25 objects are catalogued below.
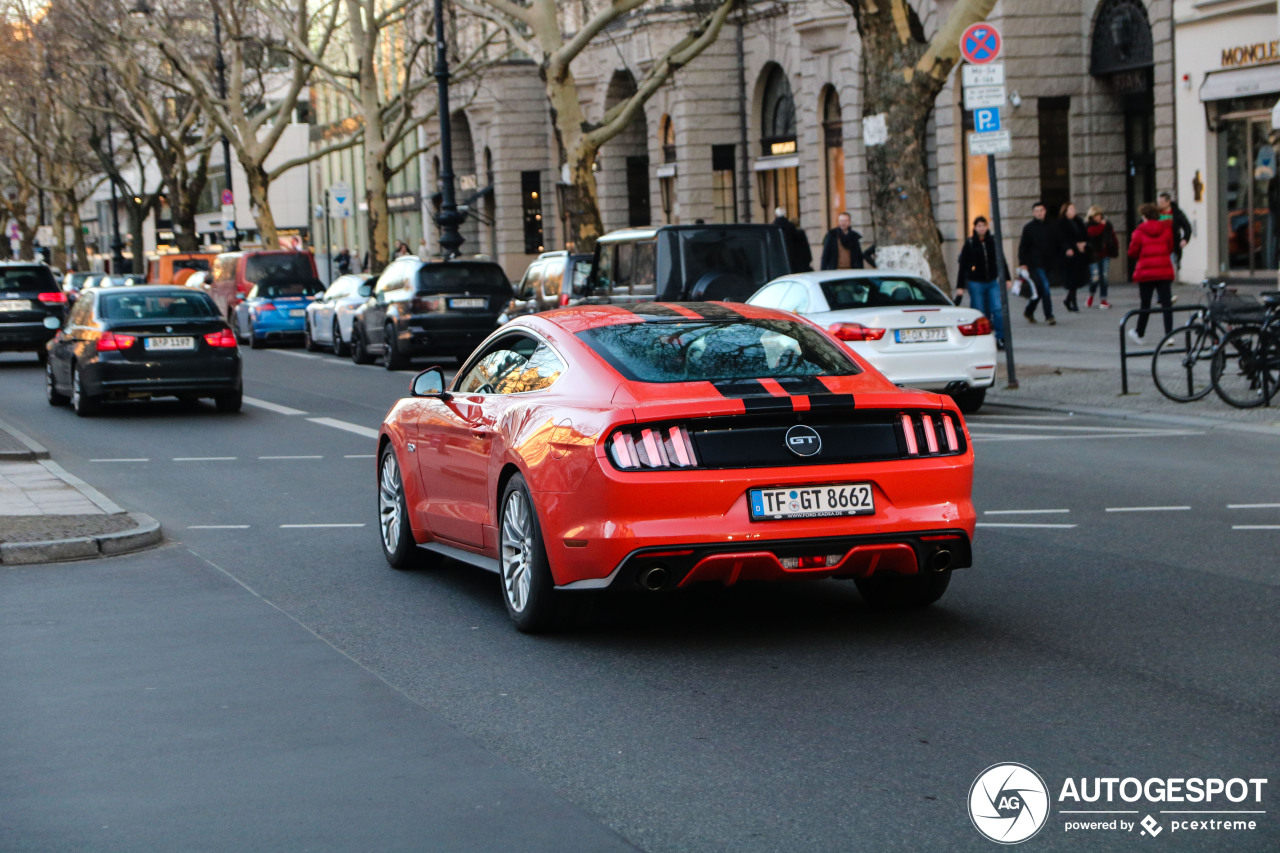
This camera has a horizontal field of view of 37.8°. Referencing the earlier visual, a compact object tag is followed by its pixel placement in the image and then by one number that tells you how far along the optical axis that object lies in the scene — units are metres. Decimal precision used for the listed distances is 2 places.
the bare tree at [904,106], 21.20
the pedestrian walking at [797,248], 20.92
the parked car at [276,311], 34.88
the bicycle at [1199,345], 16.09
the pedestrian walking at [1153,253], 22.84
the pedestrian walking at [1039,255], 27.72
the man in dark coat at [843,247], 28.59
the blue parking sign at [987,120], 18.75
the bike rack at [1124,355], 17.05
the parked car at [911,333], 16.86
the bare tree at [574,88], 32.22
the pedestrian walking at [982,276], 22.91
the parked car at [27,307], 29.67
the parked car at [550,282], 24.03
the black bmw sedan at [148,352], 19.58
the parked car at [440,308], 26.03
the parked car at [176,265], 44.81
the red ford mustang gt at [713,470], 6.98
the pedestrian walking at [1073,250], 28.77
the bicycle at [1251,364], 15.73
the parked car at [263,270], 36.44
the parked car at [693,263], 20.42
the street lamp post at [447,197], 36.72
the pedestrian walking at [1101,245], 29.33
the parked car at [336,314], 30.17
